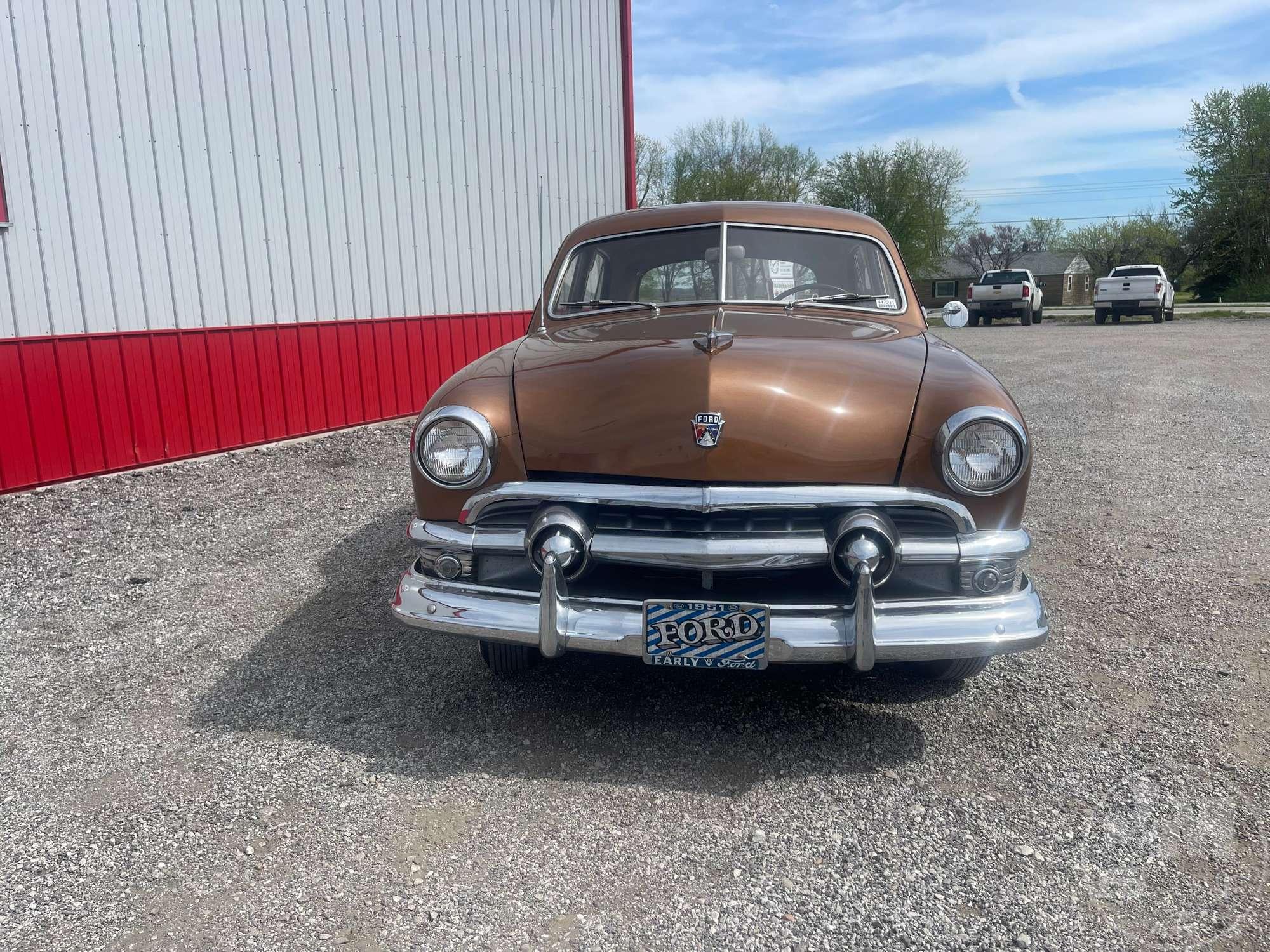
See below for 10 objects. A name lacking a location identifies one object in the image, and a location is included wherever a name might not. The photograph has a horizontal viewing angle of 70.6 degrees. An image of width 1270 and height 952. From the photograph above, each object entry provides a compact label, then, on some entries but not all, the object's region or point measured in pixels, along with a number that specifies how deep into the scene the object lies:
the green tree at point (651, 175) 47.16
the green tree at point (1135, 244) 49.41
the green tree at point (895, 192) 46.97
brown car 2.55
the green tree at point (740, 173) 41.44
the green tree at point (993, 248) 73.94
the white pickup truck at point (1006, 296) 26.62
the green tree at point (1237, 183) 40.34
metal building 6.32
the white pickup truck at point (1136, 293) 24.23
